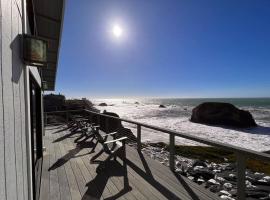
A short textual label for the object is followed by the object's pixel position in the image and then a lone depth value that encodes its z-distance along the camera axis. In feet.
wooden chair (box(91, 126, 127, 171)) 10.79
